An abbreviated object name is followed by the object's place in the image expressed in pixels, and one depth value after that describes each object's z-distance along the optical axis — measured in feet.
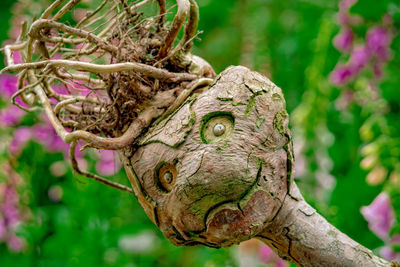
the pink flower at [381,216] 5.19
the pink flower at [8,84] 6.73
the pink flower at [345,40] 7.38
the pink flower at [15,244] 7.79
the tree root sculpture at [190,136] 3.14
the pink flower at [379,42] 6.79
